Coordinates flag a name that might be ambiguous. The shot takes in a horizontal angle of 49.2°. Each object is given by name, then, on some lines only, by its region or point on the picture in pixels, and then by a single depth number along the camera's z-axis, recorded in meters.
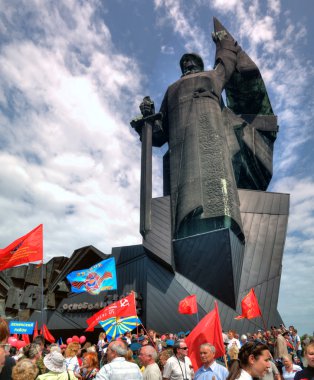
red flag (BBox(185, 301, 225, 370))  5.66
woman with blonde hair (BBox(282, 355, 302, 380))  6.37
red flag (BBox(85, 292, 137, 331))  10.34
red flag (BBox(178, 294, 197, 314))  14.59
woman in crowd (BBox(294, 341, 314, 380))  3.16
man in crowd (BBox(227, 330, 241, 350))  11.55
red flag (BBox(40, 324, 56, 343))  15.46
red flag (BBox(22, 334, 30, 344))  13.87
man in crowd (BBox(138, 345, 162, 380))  4.78
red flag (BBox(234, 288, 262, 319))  12.63
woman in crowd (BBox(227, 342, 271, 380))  3.37
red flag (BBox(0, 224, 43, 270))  10.70
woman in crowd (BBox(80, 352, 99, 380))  5.58
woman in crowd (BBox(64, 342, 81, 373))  5.96
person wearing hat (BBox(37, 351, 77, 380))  3.92
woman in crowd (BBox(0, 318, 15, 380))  2.78
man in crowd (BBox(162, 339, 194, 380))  4.99
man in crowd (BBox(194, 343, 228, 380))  4.28
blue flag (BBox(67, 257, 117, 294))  13.30
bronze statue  21.34
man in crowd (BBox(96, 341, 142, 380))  3.80
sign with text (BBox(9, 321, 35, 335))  12.84
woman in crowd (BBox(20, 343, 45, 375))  5.19
